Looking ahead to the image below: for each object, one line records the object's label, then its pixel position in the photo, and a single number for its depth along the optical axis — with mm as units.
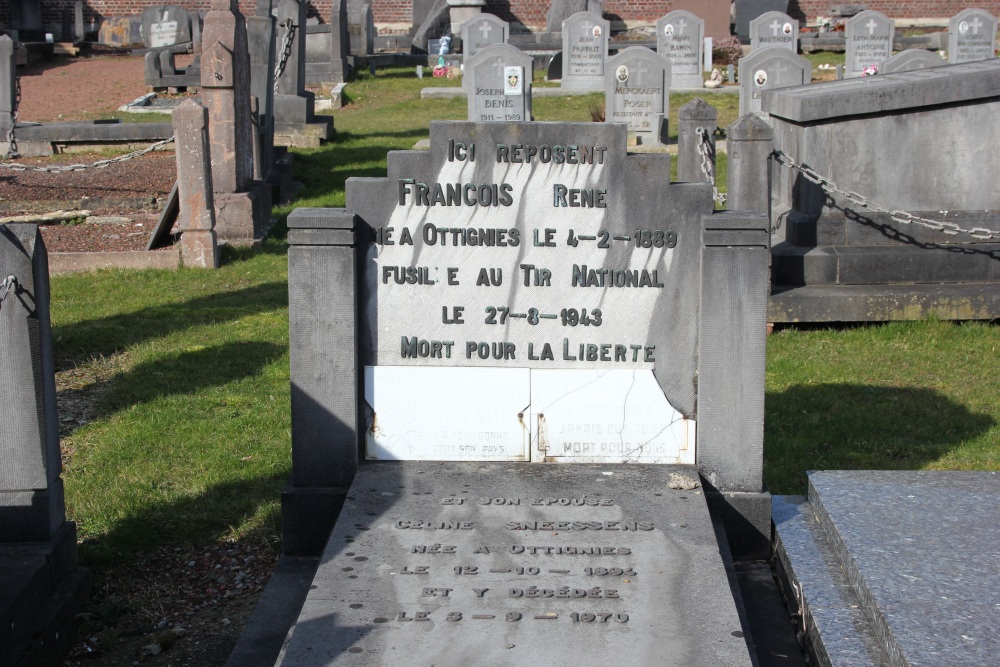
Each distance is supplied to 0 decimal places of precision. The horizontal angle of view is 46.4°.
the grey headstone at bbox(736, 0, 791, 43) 32562
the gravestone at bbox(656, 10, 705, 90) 23469
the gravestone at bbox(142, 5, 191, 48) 28375
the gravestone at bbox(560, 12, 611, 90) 22938
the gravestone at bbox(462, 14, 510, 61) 25656
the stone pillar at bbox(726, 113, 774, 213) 8367
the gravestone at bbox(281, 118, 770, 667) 4355
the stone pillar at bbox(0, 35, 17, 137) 16016
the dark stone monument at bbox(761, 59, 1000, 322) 8219
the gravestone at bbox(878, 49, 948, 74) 18625
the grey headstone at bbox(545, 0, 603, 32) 32656
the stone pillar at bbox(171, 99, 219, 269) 9930
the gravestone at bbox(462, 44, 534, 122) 17828
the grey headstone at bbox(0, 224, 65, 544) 4188
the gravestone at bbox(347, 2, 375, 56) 27594
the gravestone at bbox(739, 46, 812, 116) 17062
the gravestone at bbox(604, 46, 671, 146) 17125
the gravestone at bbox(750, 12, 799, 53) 26172
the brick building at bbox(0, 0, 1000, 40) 33500
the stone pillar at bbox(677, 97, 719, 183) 11008
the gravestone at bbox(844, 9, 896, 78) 23938
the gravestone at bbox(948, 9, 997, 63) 22797
